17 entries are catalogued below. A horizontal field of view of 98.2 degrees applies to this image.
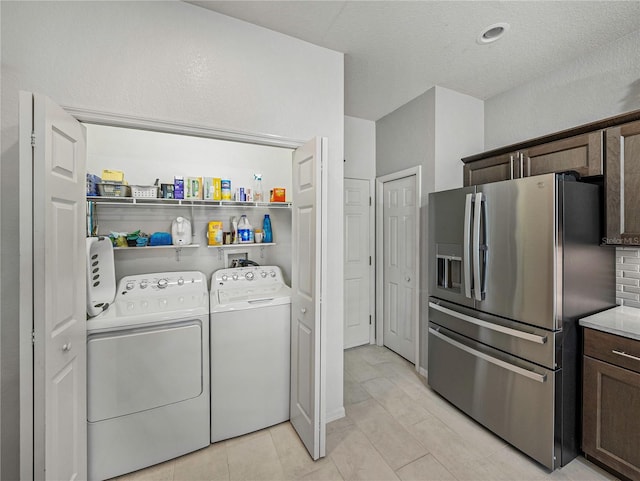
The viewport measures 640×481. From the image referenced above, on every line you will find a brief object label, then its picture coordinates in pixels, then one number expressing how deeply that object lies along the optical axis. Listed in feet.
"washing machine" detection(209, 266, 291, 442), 6.20
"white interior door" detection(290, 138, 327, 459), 5.55
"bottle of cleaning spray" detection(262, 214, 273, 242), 9.04
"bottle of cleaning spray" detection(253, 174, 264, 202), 8.89
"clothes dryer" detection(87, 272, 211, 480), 5.25
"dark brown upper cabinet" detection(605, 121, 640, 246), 5.50
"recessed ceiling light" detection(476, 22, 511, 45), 6.08
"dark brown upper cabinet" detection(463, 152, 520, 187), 7.23
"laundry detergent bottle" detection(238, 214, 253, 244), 8.64
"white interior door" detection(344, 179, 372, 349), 11.10
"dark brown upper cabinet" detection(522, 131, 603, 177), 5.97
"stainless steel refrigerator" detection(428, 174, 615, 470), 5.39
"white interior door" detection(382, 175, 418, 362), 9.82
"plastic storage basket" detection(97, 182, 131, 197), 6.81
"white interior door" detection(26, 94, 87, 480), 3.68
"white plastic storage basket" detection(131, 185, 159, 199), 7.08
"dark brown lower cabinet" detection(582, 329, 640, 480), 4.91
